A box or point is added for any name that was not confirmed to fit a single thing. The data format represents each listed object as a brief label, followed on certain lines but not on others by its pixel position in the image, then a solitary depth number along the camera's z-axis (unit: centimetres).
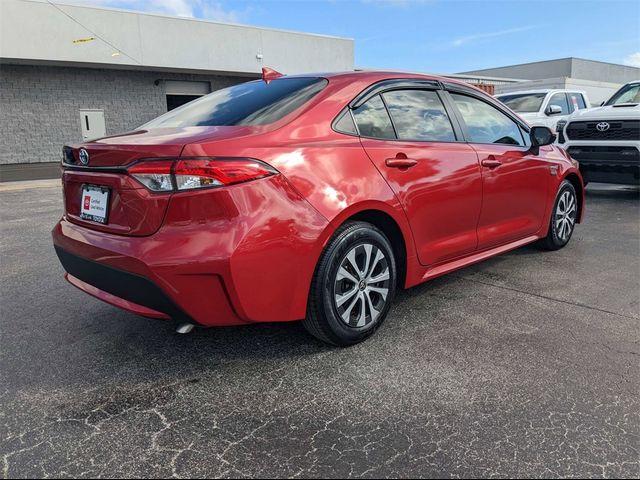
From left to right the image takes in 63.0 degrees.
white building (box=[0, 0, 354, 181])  1739
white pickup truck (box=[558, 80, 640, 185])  795
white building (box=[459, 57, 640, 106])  5247
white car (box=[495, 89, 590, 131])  1172
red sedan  254
